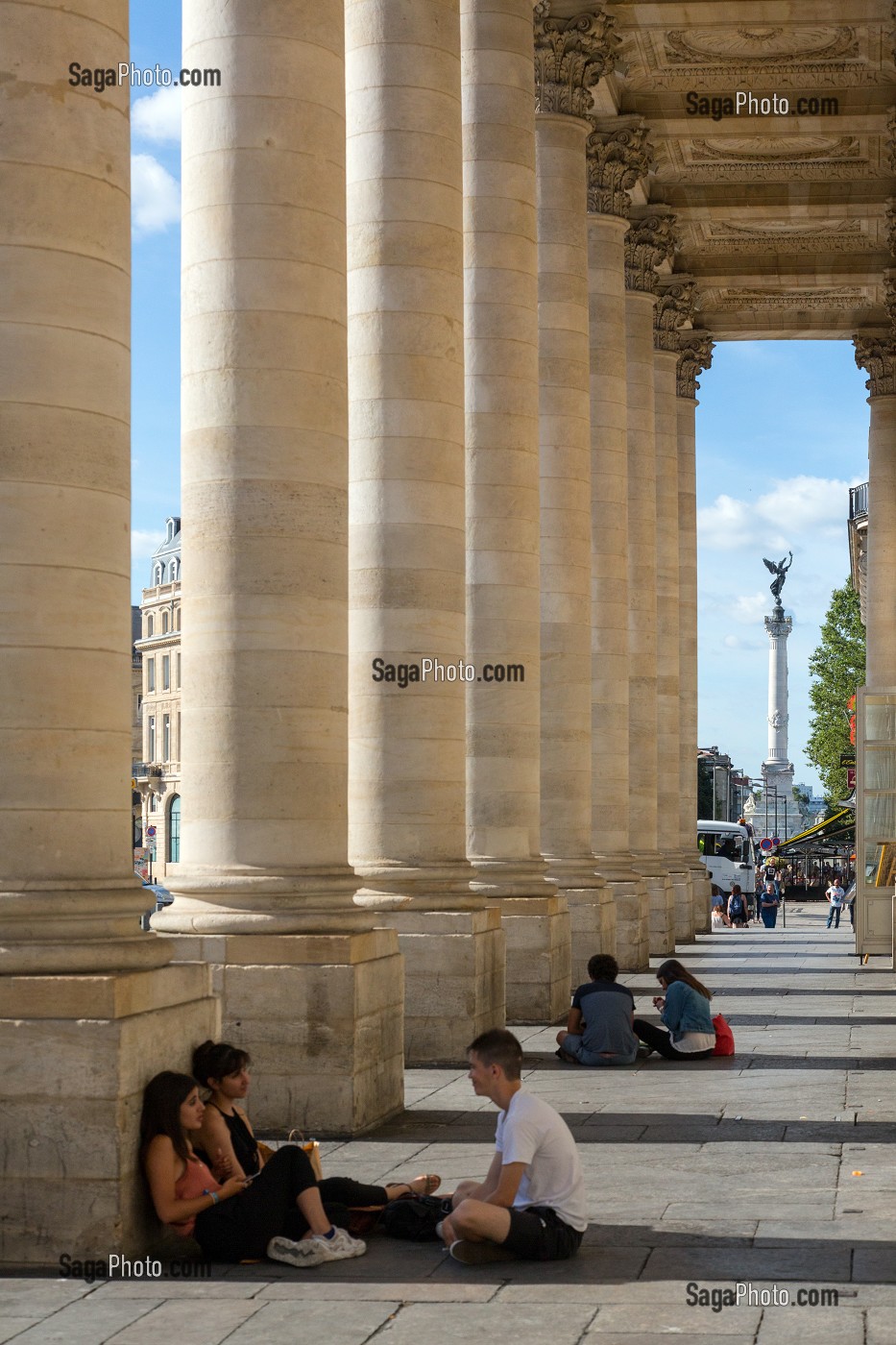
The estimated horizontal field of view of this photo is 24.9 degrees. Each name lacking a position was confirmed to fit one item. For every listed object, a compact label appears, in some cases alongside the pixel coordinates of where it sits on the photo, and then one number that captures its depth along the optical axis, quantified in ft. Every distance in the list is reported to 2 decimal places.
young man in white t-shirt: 64.69
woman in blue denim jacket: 125.59
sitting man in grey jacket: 121.70
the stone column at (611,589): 208.13
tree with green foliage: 581.12
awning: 502.79
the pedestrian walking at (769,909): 371.15
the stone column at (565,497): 178.70
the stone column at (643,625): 240.32
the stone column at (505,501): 147.43
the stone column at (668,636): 278.46
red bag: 127.34
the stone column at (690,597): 303.27
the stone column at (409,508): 121.08
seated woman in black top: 69.41
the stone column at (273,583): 92.68
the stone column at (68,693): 64.90
